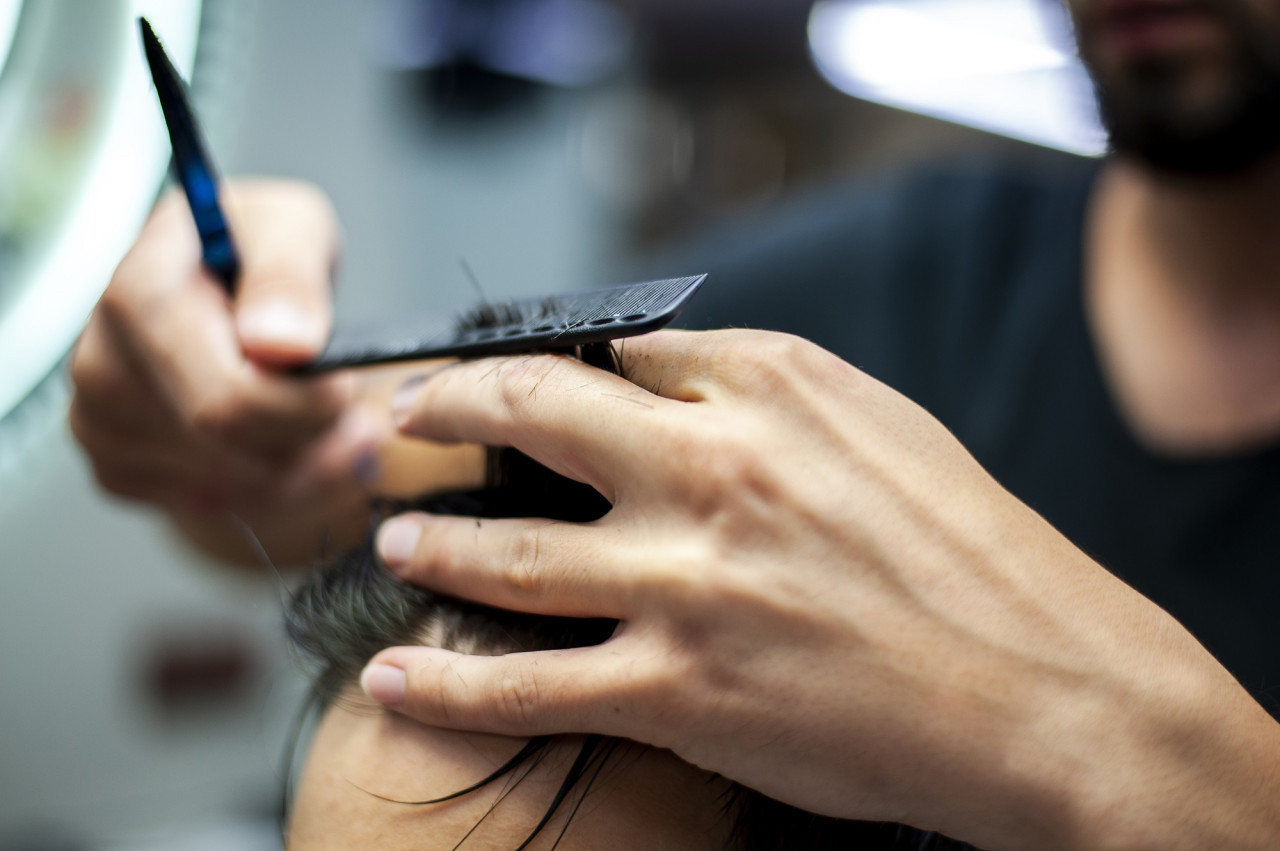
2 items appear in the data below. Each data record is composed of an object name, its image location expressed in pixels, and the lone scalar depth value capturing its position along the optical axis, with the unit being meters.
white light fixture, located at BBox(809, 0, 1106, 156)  1.94
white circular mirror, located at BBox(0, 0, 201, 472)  0.38
